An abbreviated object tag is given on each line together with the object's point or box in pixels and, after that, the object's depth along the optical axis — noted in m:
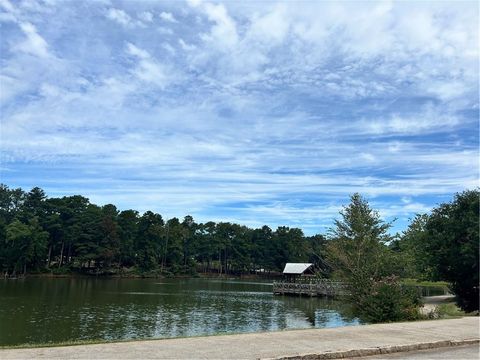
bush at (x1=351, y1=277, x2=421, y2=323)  15.30
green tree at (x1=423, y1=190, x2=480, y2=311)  20.58
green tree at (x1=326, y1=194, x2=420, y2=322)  15.47
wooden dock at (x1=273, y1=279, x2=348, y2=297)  48.81
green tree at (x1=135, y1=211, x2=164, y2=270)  89.62
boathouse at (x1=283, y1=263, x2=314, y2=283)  56.26
